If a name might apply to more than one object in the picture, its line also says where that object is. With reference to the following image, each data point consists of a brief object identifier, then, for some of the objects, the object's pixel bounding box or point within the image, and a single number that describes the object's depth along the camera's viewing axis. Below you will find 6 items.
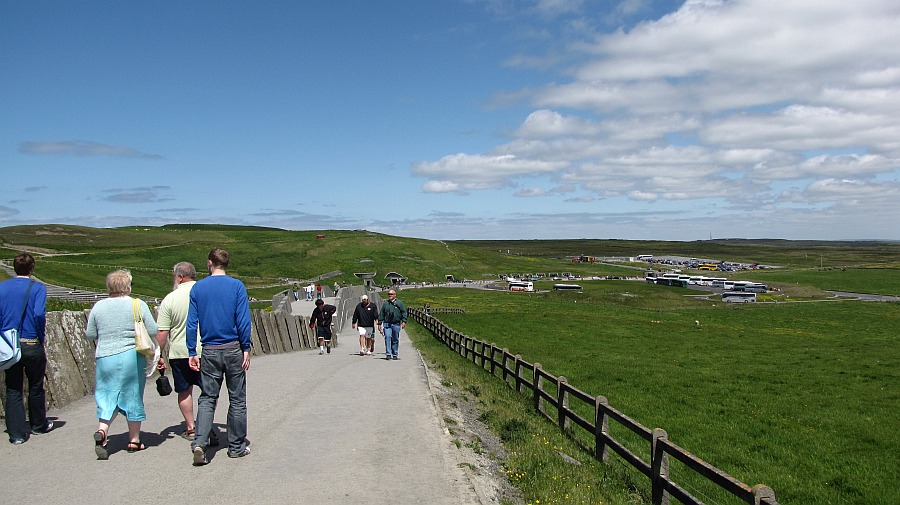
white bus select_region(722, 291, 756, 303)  82.80
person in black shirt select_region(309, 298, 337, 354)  23.28
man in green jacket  20.62
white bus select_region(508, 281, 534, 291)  103.24
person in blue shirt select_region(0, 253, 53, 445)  8.40
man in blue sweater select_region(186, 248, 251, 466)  8.02
